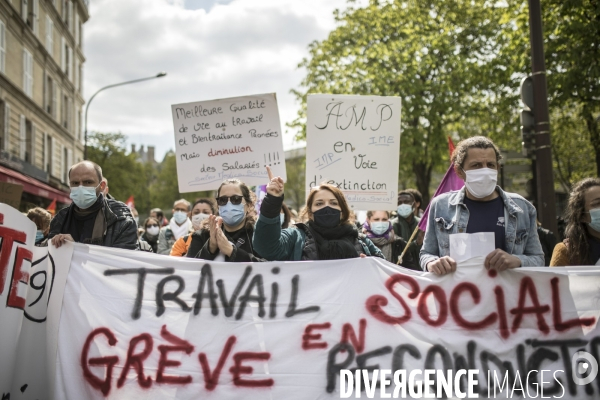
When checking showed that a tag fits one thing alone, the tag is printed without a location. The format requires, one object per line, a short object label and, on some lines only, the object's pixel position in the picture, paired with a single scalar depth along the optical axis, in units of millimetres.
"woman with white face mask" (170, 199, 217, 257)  6707
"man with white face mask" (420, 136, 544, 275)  3412
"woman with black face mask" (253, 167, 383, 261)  3635
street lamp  25594
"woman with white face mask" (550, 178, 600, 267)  3787
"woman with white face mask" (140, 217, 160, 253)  10648
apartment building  20031
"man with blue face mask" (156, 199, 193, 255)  8181
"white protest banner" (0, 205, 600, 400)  3219
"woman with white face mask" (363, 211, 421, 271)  5938
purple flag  5293
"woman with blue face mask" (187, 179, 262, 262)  3789
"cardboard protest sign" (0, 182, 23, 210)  5086
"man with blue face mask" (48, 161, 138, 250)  3906
